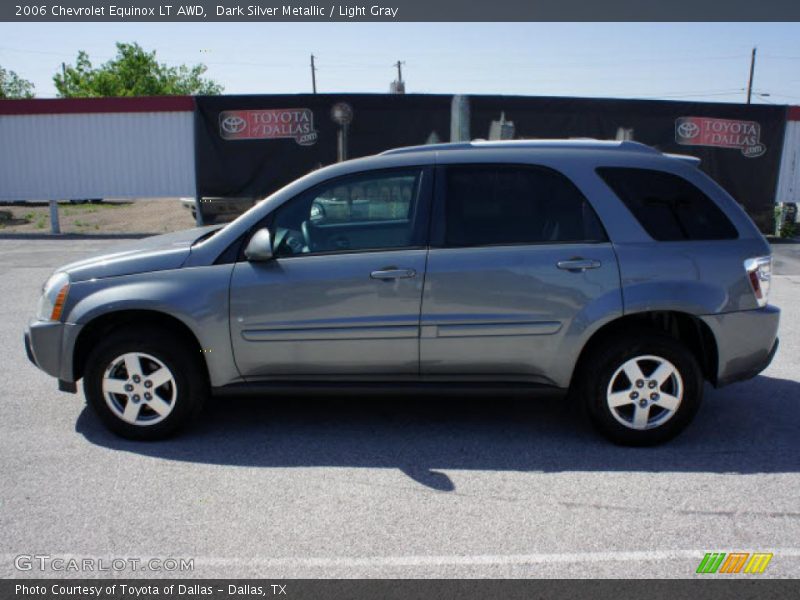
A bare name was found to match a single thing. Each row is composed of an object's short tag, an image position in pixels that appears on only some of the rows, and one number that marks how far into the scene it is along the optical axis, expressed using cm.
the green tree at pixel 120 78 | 4762
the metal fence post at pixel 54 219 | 1625
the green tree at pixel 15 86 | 5784
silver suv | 419
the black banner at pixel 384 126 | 1402
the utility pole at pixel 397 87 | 2264
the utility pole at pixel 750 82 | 5031
